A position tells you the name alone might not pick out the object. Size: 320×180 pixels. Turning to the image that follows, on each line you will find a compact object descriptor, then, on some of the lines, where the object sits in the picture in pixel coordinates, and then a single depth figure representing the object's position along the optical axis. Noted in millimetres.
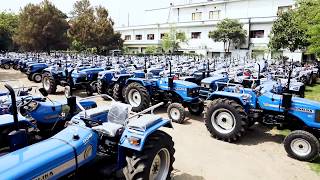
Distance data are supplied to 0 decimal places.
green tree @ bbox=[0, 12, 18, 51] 30152
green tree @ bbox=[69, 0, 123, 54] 27246
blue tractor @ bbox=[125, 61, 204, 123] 6743
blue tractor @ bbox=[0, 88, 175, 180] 2396
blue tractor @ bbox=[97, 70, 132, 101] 8468
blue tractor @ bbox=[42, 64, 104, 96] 9597
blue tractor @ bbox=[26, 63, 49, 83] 12779
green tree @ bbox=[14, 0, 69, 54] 26402
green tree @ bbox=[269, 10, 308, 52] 16684
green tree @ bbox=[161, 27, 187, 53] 31762
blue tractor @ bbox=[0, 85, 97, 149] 4104
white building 28114
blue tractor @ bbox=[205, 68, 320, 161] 4681
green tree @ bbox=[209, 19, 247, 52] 27717
